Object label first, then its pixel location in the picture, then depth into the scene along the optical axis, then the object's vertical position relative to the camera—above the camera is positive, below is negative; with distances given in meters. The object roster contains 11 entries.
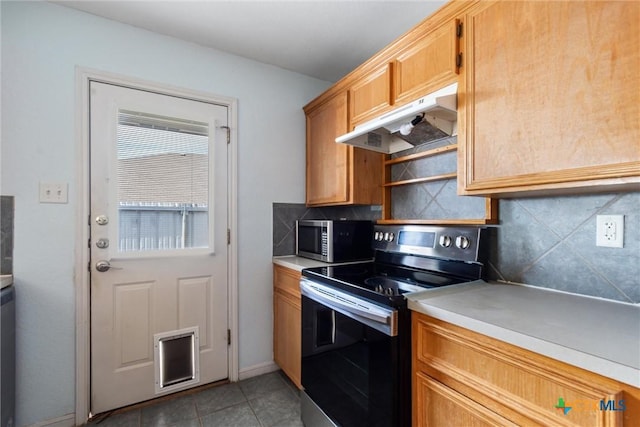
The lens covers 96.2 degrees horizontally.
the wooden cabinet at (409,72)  1.29 +0.74
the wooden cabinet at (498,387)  0.65 -0.48
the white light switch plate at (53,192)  1.58 +0.11
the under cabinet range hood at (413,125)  1.25 +0.45
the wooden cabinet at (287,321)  1.88 -0.77
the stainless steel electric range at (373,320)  1.08 -0.47
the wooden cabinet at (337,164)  1.91 +0.34
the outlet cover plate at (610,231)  1.04 -0.06
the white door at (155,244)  1.72 -0.21
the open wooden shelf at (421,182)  1.42 +0.13
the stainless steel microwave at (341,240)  1.94 -0.19
